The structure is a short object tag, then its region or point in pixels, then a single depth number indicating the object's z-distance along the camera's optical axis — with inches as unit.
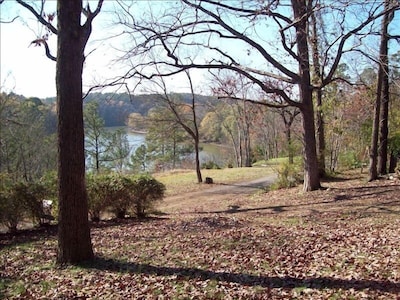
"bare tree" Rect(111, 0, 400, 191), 410.6
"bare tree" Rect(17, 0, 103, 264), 195.8
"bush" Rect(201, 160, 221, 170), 1309.1
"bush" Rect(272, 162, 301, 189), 559.5
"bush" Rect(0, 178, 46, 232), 305.6
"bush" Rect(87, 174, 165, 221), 359.9
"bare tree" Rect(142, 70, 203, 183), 840.3
